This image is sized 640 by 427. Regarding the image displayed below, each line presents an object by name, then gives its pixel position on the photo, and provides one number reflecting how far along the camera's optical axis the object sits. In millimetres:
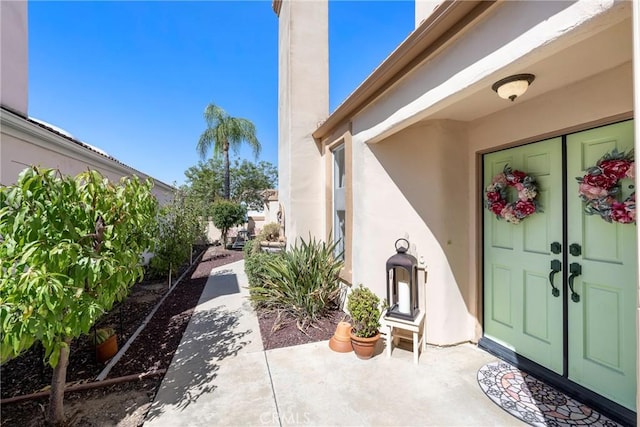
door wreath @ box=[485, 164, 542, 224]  3227
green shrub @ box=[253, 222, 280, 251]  8277
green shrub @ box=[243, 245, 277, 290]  6156
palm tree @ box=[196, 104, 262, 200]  17141
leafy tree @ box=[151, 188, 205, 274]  8117
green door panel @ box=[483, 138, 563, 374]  3086
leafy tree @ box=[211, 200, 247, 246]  15299
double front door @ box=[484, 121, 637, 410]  2537
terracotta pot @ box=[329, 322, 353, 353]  3875
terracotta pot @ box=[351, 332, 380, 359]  3629
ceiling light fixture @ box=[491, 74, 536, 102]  2426
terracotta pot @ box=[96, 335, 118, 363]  3674
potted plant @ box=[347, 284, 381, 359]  3648
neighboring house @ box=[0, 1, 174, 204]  4098
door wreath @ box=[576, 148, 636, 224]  2436
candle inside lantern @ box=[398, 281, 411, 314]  3732
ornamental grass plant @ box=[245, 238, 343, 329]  4980
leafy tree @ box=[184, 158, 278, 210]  22453
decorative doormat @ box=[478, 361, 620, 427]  2557
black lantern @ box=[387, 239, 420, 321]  3713
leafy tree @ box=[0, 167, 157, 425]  1991
